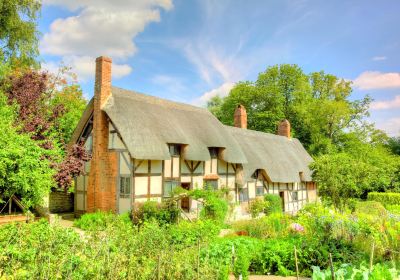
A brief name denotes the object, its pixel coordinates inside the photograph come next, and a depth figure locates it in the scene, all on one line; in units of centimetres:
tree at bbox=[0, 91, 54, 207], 998
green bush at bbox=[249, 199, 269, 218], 2019
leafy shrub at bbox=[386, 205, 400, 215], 1794
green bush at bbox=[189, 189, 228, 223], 1430
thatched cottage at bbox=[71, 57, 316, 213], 1501
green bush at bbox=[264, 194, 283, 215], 2138
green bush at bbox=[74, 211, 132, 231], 1355
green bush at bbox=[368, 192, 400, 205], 2416
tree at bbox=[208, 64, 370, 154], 3425
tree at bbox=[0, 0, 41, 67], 1527
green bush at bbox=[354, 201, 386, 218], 1489
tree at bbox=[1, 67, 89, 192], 1372
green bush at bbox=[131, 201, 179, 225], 1347
